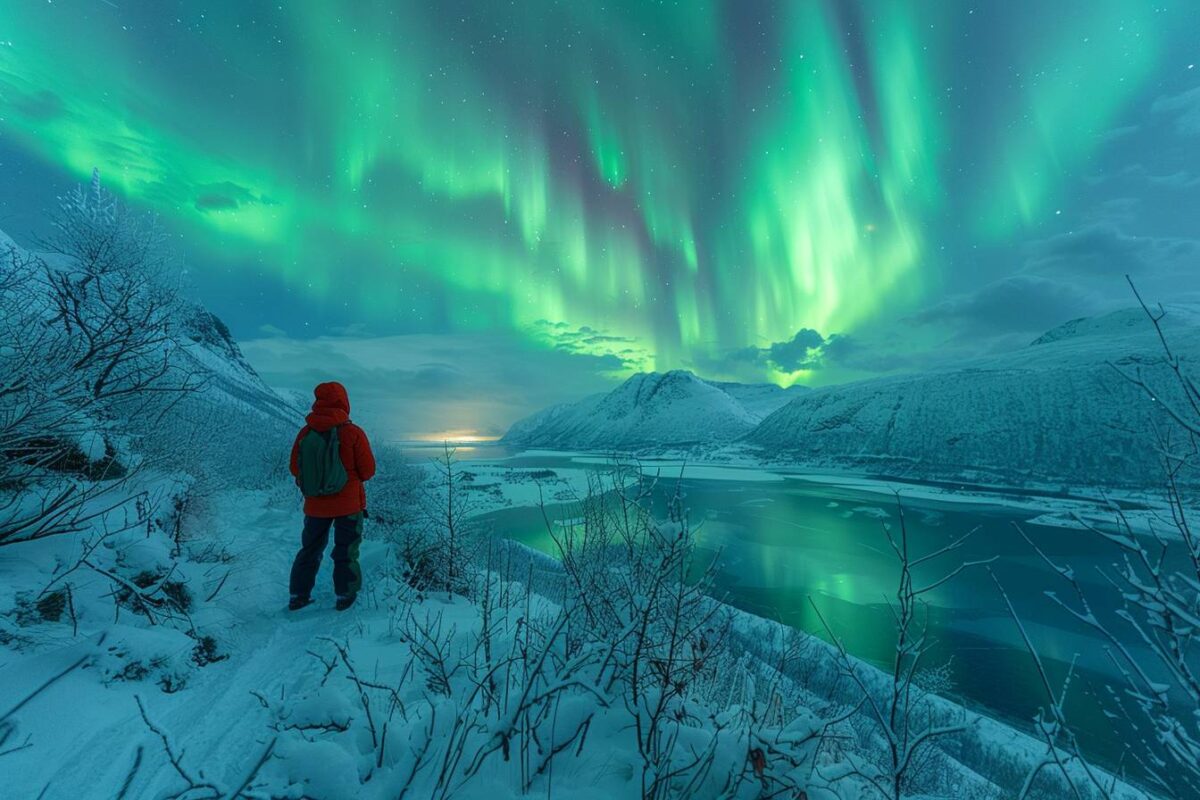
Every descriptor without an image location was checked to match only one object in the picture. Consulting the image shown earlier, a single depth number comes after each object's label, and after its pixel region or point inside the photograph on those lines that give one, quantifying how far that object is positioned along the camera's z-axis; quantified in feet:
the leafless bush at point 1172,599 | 8.49
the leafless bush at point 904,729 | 7.75
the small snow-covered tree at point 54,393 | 13.10
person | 19.10
